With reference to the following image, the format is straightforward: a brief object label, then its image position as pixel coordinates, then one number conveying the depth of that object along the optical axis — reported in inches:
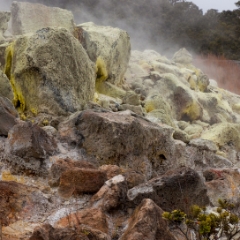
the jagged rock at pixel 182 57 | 609.9
